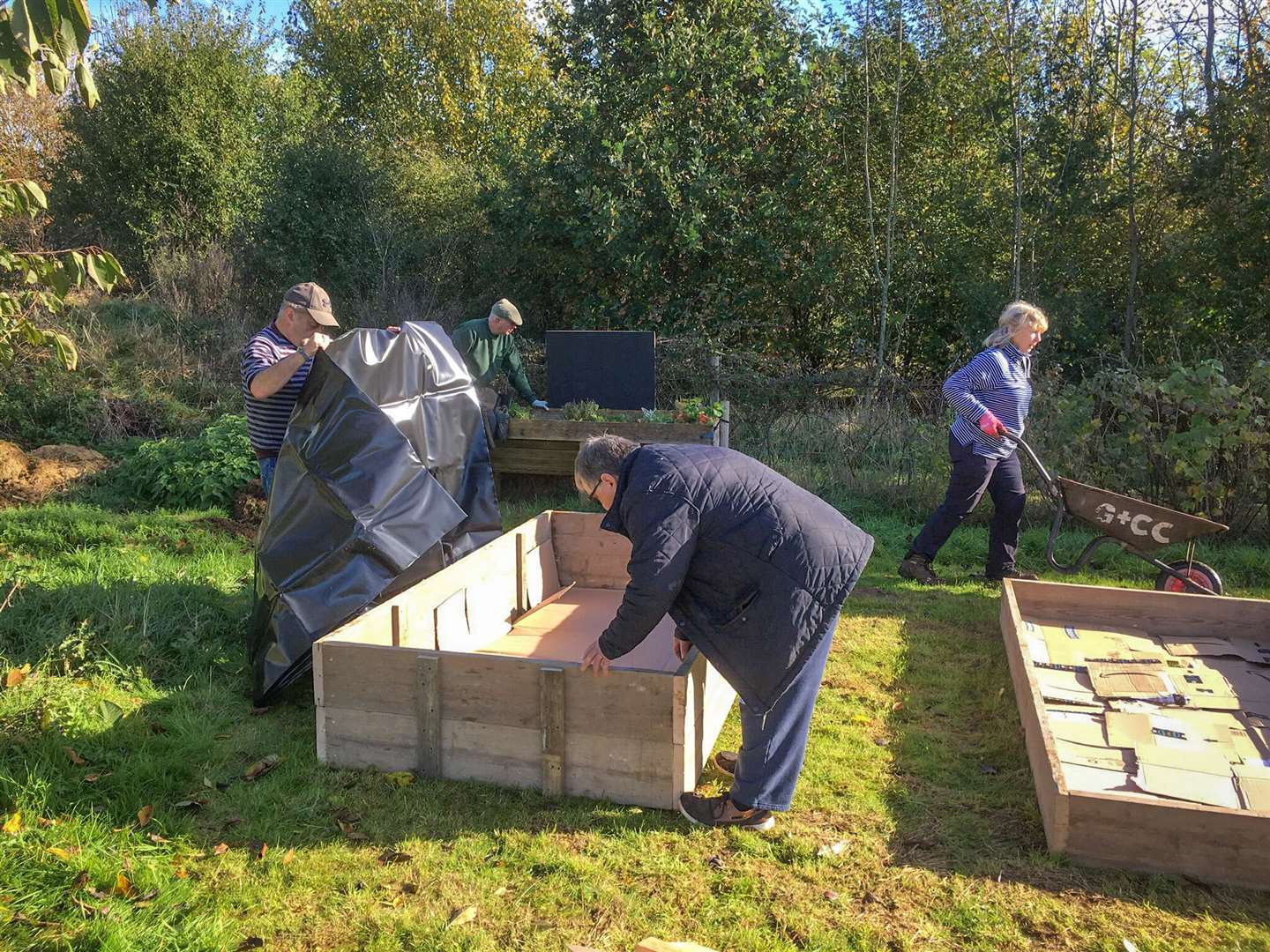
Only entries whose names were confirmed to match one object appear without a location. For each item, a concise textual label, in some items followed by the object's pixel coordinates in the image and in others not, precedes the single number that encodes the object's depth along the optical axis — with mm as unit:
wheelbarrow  5824
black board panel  8812
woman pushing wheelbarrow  6109
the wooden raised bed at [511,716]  3576
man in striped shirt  4758
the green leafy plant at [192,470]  7855
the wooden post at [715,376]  10461
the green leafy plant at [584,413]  8375
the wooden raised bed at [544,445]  8305
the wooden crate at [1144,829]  3182
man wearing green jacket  8305
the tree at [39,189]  2418
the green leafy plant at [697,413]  8180
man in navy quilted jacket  3209
